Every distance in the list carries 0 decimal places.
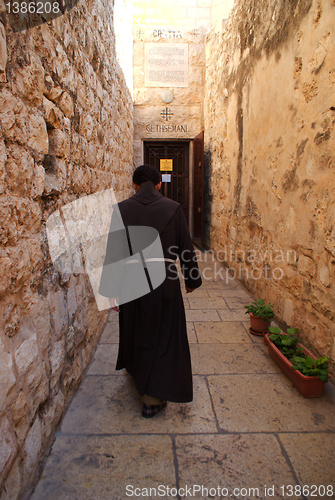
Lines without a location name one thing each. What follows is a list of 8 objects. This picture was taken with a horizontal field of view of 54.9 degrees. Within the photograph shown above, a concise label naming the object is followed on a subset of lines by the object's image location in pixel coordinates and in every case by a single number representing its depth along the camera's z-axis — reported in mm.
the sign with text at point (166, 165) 7641
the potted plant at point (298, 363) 2078
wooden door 7613
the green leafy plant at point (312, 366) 2055
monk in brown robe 1918
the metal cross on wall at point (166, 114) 7234
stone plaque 6981
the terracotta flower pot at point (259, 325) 3051
